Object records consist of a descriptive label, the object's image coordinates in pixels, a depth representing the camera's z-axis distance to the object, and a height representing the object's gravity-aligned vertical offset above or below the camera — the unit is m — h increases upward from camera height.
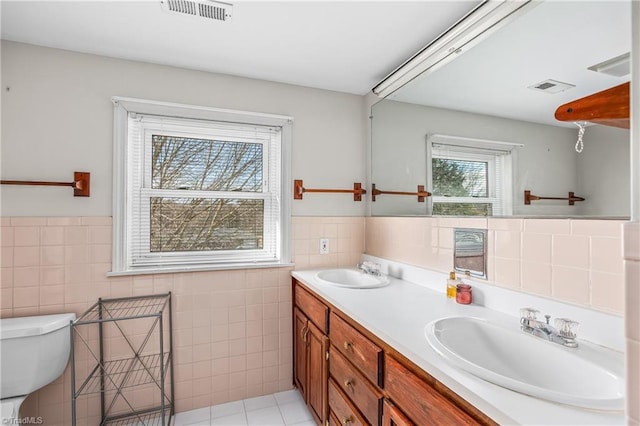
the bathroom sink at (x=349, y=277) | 1.90 -0.41
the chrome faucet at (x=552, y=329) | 0.94 -0.37
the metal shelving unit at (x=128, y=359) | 1.75 -0.85
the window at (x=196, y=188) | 1.87 +0.18
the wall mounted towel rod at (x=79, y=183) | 1.65 +0.17
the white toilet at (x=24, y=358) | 1.43 -0.69
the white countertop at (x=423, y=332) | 0.63 -0.40
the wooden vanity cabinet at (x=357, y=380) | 0.83 -0.60
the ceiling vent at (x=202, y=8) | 1.36 +0.94
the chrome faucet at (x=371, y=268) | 1.96 -0.35
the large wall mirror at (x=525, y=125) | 0.95 +0.40
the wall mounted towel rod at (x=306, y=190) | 2.17 +0.18
